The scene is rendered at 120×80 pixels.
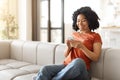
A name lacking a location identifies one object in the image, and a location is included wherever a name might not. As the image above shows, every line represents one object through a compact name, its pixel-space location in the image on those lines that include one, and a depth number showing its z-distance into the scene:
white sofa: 2.07
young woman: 1.79
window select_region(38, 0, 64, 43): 4.77
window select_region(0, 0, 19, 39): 5.09
